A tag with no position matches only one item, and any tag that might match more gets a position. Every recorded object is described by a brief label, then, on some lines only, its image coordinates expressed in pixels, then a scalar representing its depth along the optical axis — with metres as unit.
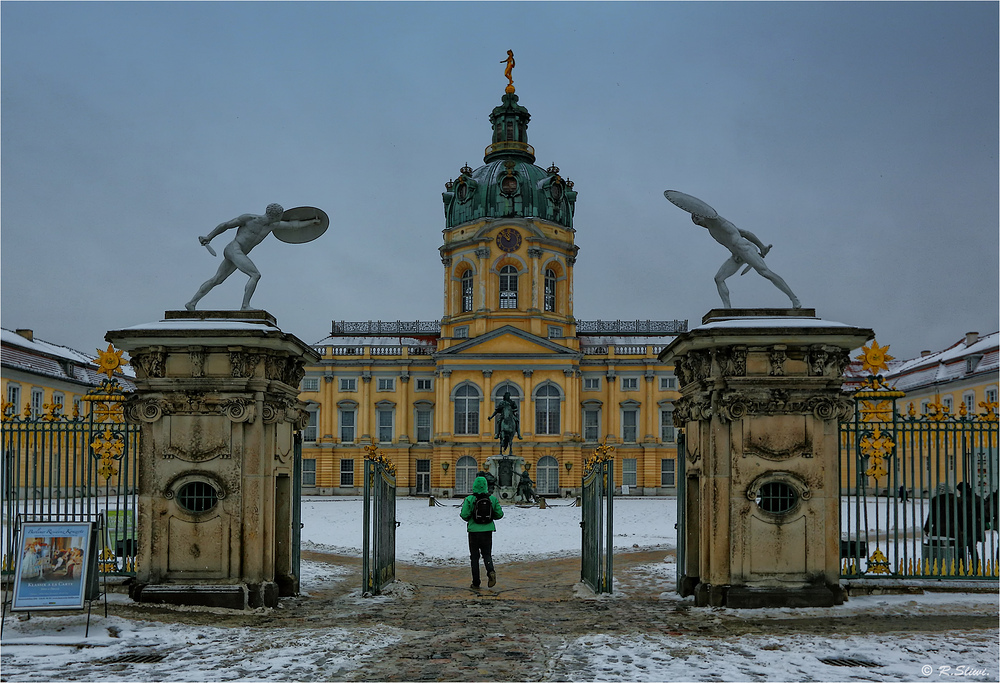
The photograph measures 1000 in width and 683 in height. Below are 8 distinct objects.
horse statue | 41.88
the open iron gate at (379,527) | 12.69
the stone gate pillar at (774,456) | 11.10
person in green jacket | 13.73
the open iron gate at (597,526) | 12.38
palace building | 53.88
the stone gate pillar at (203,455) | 11.23
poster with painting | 9.47
